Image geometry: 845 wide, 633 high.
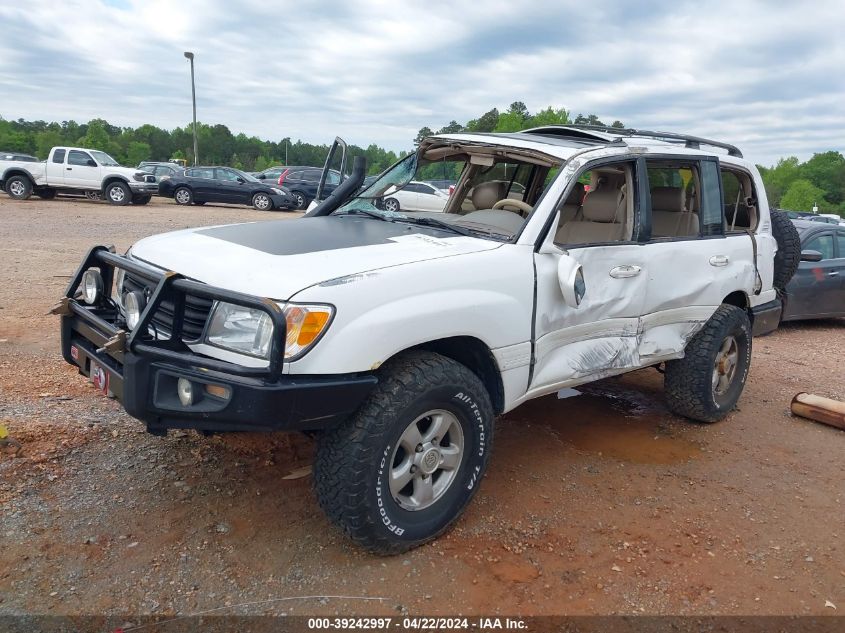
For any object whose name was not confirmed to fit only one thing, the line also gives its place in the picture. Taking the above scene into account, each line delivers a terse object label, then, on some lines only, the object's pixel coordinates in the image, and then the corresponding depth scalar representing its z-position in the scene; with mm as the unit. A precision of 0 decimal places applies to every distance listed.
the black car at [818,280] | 8789
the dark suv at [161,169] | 24406
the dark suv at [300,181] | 25250
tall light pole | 33656
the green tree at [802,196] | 103312
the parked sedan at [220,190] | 23141
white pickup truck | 20328
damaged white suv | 2738
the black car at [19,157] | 20422
